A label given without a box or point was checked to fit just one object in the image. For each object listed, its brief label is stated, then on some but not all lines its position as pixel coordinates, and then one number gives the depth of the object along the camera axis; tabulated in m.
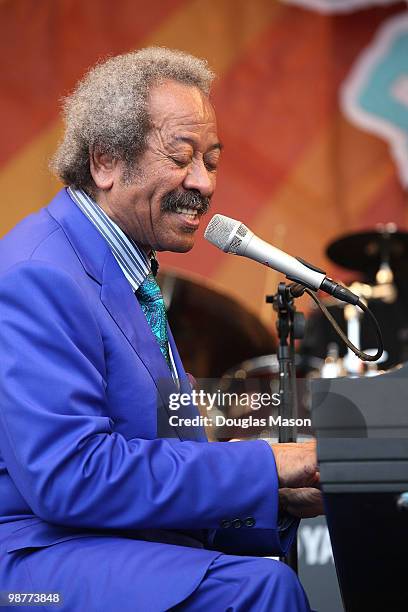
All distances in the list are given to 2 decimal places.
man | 4.19
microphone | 4.36
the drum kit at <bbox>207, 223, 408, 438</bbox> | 6.62
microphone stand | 4.50
